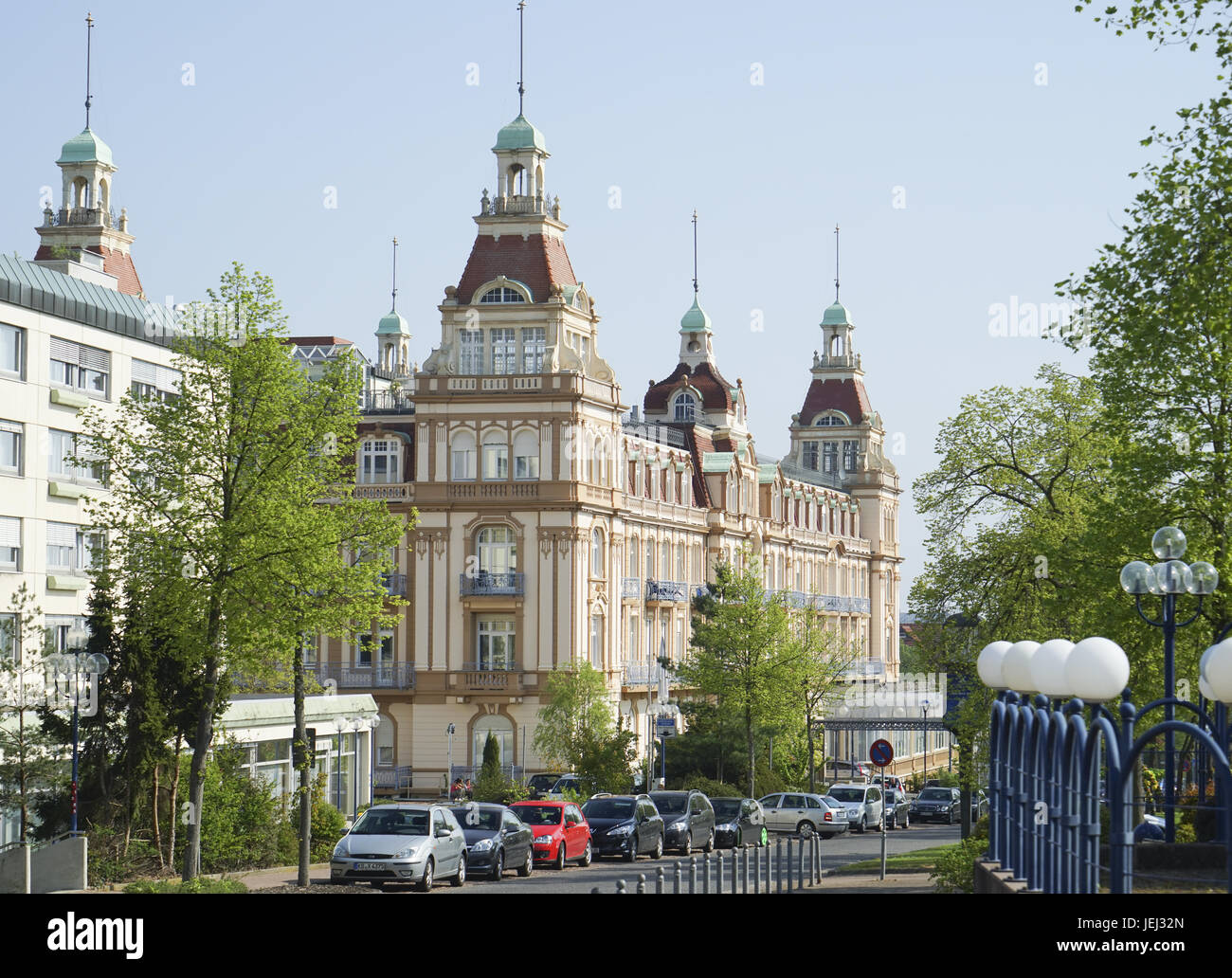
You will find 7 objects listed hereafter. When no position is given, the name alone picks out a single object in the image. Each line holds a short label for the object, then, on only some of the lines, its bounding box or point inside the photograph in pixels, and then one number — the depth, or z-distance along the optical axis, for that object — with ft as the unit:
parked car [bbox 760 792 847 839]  191.01
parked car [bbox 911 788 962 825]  241.76
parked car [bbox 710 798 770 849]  166.30
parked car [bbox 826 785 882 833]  205.98
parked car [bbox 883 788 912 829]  227.61
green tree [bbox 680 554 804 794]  215.92
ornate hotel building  237.25
